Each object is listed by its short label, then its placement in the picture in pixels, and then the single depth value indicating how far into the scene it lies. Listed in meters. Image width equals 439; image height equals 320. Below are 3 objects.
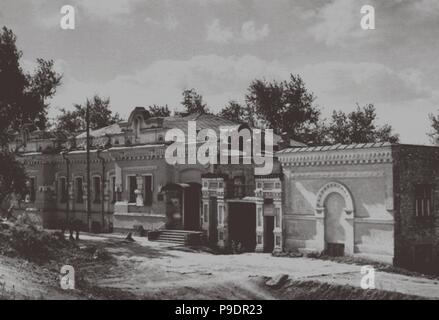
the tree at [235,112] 50.46
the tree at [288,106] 49.09
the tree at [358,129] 48.16
